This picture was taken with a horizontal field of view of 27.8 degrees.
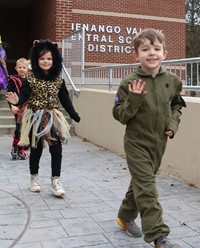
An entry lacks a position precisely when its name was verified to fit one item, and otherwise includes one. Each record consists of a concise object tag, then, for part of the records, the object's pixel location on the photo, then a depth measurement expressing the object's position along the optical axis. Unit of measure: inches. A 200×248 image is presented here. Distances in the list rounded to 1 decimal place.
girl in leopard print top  184.7
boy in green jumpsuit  117.6
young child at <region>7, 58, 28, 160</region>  271.3
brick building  491.5
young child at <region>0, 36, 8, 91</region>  372.2
